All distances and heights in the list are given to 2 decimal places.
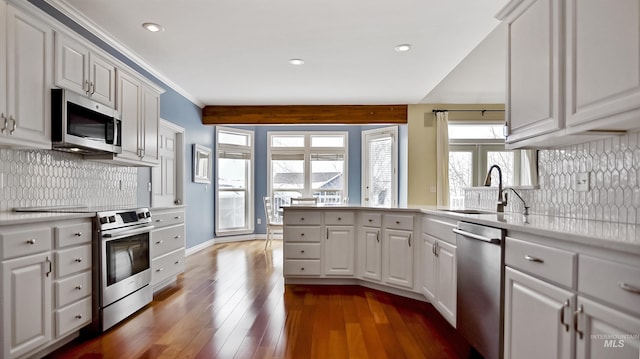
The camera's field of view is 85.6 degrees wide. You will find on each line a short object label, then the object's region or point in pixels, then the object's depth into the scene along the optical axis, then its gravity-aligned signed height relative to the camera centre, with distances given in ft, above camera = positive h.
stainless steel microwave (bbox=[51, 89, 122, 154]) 7.77 +1.27
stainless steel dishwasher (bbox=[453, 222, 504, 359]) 5.77 -1.99
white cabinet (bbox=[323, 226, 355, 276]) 11.96 -2.54
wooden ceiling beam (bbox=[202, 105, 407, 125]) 19.03 +3.50
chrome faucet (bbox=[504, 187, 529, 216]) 7.24 -0.51
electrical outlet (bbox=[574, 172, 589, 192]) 6.18 -0.05
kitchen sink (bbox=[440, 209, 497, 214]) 9.30 -0.91
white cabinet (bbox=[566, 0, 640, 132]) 4.32 +1.58
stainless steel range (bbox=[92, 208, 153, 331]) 7.97 -2.29
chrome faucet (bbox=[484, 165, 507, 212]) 8.34 -0.56
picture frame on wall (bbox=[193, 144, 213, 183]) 18.00 +0.73
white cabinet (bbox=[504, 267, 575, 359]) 4.29 -1.92
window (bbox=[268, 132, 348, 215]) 23.41 +0.83
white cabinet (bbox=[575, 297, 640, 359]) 3.40 -1.63
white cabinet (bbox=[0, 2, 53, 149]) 6.60 +1.96
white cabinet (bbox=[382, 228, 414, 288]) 10.55 -2.48
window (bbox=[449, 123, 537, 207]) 18.99 +1.48
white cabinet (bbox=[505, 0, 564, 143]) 5.71 +2.00
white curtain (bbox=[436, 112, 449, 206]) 18.60 +0.51
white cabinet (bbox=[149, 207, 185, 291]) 10.66 -2.31
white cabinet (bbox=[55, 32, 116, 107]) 7.92 +2.66
